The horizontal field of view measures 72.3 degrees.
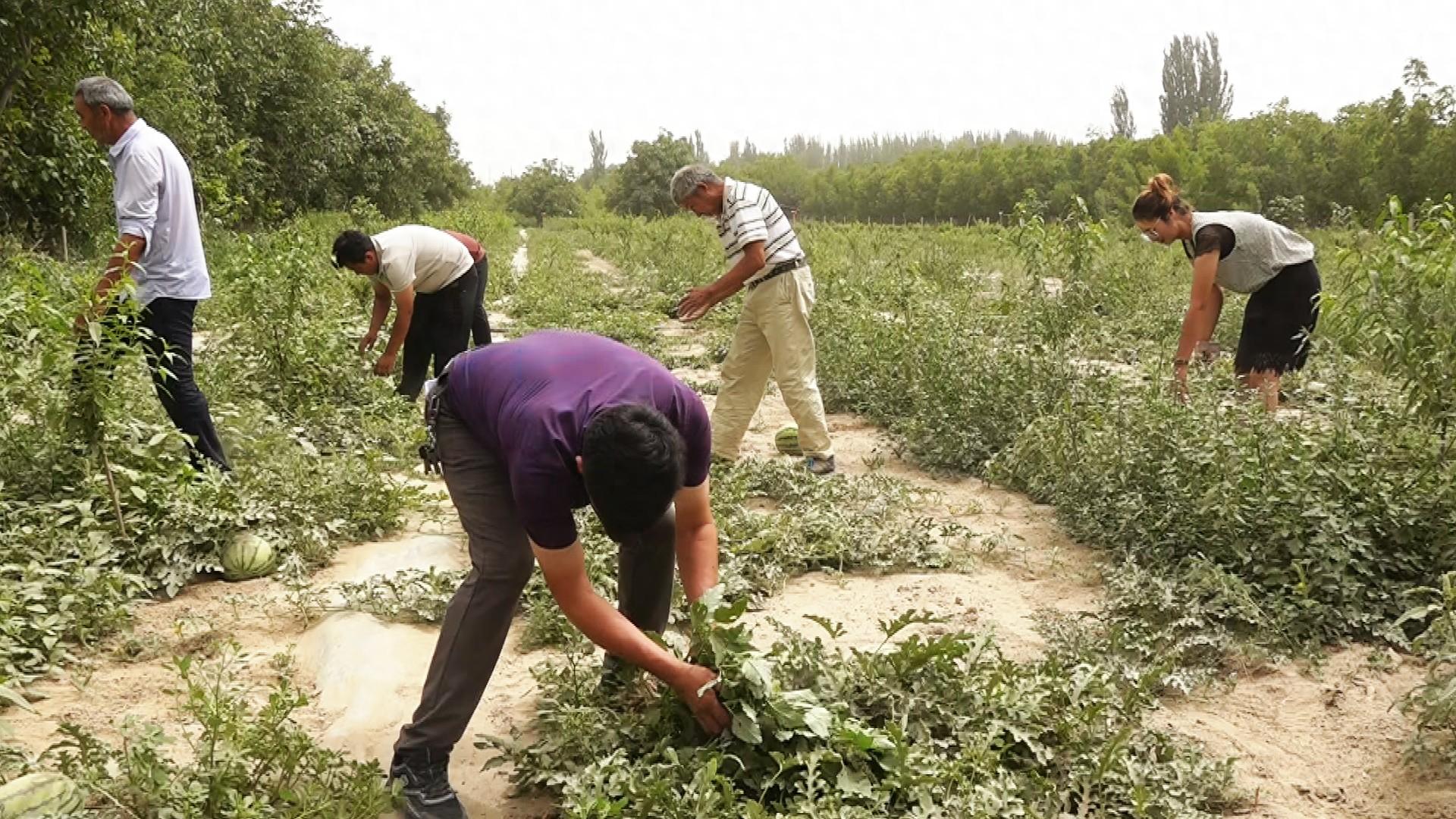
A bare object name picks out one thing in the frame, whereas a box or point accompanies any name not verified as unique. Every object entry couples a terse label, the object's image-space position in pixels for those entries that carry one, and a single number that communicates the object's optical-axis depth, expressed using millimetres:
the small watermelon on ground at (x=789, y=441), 6523
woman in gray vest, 4973
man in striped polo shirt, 5570
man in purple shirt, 2117
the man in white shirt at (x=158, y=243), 4352
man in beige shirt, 5648
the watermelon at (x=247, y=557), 4277
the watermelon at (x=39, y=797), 2344
